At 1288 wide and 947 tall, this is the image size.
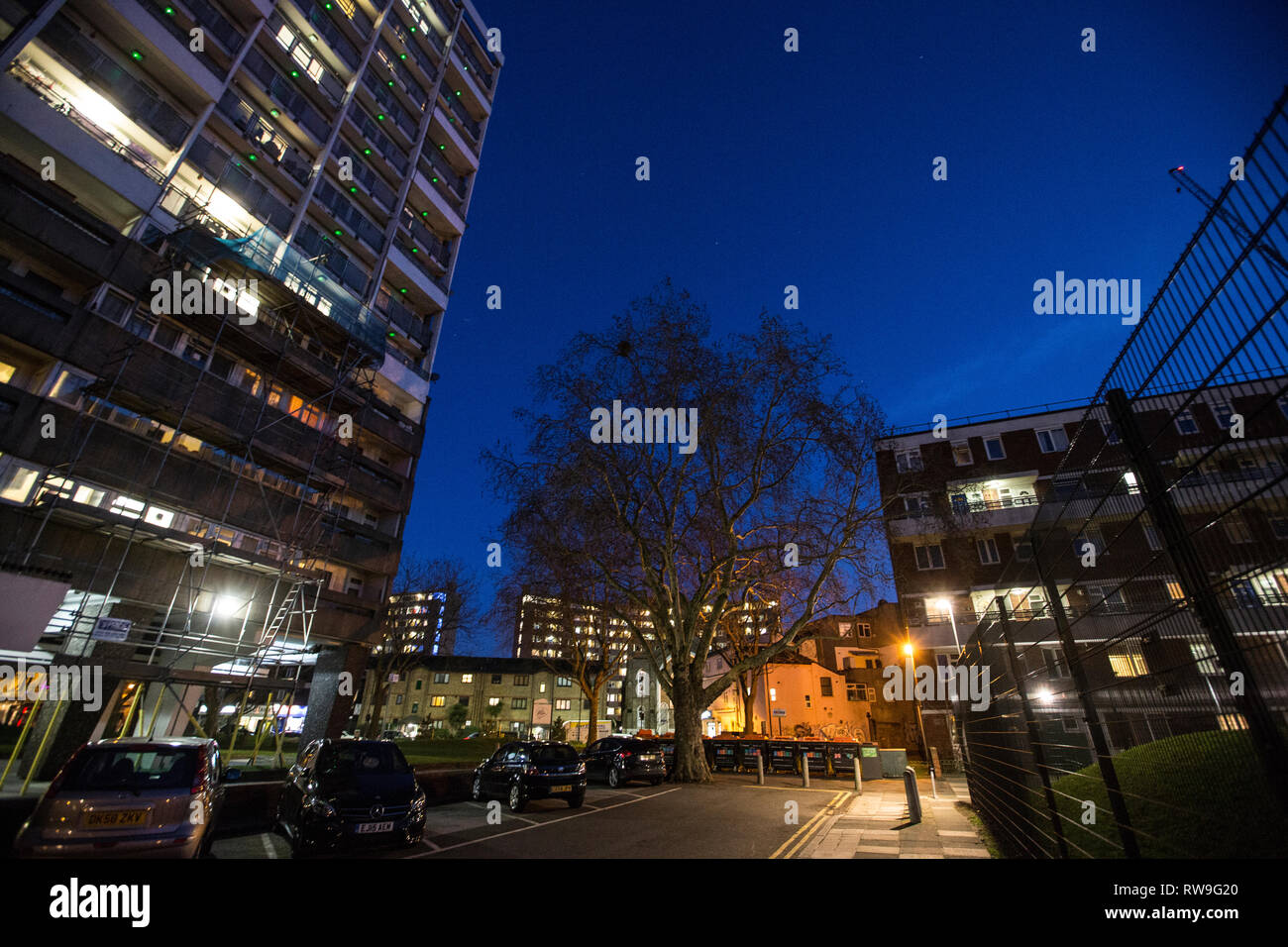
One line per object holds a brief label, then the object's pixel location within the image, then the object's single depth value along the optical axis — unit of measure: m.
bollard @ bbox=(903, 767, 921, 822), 10.21
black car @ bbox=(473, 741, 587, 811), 12.35
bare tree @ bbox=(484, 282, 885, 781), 19.50
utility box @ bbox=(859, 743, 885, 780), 19.72
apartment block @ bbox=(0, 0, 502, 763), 16.27
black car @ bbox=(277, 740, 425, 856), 7.62
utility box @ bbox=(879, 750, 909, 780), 20.39
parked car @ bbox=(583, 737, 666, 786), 17.97
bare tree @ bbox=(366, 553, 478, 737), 31.66
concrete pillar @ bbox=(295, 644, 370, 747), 24.06
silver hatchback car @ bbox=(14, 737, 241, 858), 5.47
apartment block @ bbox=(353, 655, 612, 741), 60.72
